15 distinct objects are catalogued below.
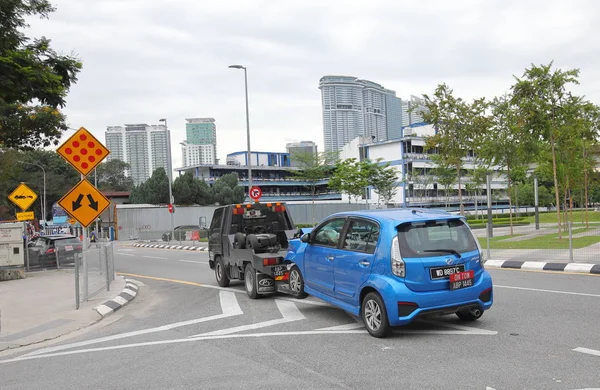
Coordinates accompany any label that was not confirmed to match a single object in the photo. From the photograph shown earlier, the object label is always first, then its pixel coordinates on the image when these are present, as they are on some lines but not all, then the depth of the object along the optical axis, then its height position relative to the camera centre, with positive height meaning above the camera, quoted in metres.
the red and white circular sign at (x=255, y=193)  24.97 +0.77
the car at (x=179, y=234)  36.50 -1.64
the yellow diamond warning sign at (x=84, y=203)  10.47 +0.28
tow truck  9.94 -0.79
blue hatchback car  6.30 -0.86
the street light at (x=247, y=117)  30.58 +5.50
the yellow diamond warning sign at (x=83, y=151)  10.65 +1.39
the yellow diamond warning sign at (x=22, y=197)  19.31 +0.85
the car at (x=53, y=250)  18.59 -1.21
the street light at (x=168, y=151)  41.64 +5.02
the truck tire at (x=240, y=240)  11.05 -0.66
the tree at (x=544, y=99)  18.44 +3.50
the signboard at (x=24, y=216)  21.67 +0.14
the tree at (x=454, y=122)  23.94 +3.65
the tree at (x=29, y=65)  11.38 +3.77
